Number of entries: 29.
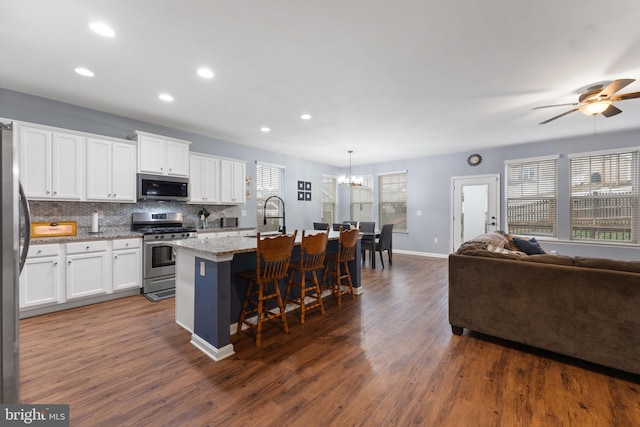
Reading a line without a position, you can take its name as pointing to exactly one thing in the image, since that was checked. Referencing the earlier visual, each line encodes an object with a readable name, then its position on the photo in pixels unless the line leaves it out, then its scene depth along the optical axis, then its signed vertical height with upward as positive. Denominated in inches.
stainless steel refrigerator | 50.6 -9.8
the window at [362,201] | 322.7 +14.3
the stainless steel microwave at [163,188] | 158.9 +15.2
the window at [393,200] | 298.7 +14.9
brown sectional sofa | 77.5 -28.6
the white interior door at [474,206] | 243.6 +6.4
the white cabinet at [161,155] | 157.6 +35.3
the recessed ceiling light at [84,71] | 108.5 +56.8
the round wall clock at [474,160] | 249.5 +49.3
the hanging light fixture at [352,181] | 247.0 +29.7
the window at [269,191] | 243.3 +20.5
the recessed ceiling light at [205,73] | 109.2 +56.8
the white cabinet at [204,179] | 183.5 +23.3
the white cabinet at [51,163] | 123.3 +23.3
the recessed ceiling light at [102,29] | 82.2 +56.5
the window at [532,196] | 220.5 +14.3
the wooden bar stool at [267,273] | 96.3 -22.7
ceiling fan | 100.2 +45.8
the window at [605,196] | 192.7 +12.5
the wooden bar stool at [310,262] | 113.4 -21.4
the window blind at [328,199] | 321.1 +16.5
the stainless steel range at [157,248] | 152.4 -20.3
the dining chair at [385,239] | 220.7 -21.3
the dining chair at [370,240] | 216.7 -22.2
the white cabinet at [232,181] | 199.6 +23.5
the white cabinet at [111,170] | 142.2 +22.9
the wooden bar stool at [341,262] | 137.3 -25.2
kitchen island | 87.8 -26.8
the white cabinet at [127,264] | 143.1 -27.5
